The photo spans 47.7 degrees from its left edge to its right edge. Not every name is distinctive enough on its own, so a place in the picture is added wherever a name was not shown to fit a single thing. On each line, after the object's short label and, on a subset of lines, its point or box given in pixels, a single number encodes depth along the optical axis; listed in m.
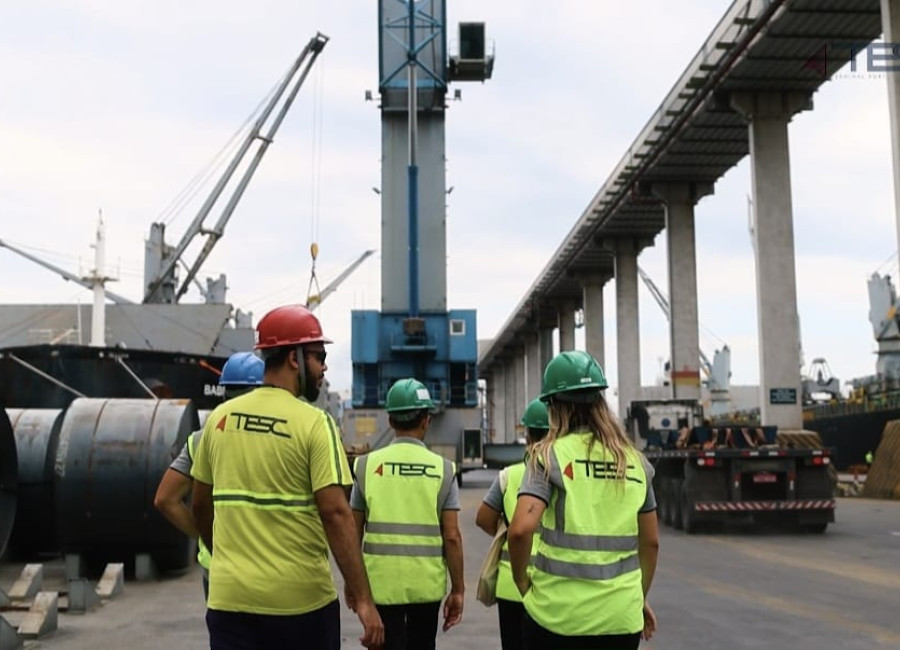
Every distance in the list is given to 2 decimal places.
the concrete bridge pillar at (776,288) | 30.30
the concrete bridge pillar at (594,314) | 57.84
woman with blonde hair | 3.39
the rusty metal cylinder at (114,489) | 11.38
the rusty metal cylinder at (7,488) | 8.24
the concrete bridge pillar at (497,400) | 110.12
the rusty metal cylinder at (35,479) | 12.53
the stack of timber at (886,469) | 27.16
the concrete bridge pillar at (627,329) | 50.84
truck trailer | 17.36
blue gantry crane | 33.84
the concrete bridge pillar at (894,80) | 21.89
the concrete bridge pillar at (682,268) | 40.88
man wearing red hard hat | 3.44
